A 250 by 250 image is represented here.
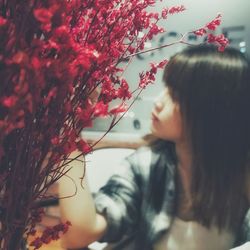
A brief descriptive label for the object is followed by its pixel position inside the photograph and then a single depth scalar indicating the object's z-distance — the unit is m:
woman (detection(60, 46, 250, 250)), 1.16
